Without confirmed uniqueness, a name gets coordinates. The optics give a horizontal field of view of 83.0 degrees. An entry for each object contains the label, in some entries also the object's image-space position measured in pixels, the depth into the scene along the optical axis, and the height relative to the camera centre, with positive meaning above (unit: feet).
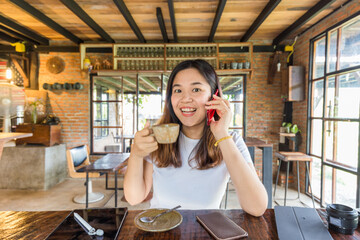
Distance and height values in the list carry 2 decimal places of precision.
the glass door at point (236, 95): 14.87 +1.51
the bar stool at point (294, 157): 9.48 -1.90
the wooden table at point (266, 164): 9.41 -2.23
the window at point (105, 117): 15.23 -0.24
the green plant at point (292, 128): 12.92 -0.75
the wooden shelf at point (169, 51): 14.01 +4.48
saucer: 2.51 -1.40
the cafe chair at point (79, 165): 10.74 -2.91
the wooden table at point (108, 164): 8.62 -2.32
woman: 3.39 -0.76
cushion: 11.04 -2.37
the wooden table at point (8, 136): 8.42 -1.05
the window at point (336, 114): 9.04 +0.16
